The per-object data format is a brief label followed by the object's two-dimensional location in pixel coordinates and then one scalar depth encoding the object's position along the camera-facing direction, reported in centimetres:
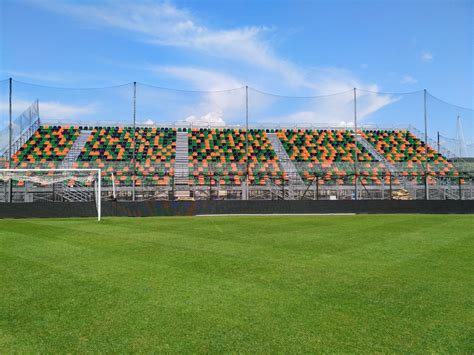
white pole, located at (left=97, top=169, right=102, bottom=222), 1811
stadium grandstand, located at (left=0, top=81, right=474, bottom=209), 2405
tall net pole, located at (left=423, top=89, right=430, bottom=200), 2527
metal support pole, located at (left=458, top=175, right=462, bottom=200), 2484
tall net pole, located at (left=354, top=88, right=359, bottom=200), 2924
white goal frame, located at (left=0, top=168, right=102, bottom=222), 1810
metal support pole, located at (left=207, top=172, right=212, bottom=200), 2316
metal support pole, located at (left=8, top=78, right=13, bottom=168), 2338
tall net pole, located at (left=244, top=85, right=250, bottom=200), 2867
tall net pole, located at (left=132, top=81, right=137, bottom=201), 2759
